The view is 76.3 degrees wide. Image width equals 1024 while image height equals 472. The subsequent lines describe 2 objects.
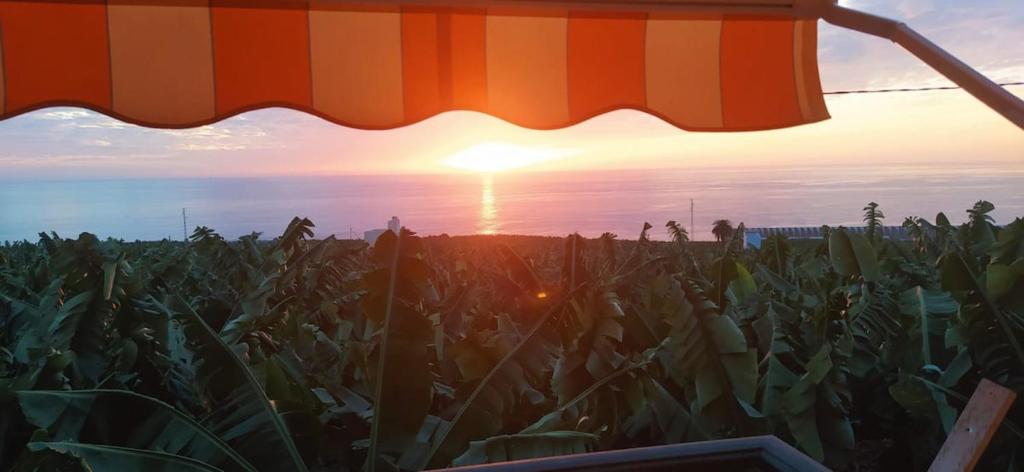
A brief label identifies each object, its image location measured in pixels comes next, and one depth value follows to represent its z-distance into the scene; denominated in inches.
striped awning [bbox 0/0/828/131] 93.7
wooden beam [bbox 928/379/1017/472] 32.1
